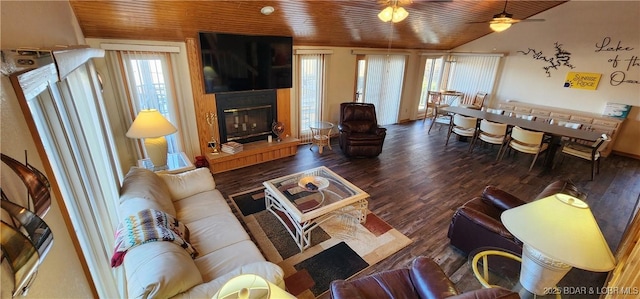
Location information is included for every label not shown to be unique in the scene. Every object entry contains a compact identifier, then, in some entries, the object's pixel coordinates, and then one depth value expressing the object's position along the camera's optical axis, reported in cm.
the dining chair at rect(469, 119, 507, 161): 483
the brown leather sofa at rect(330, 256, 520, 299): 162
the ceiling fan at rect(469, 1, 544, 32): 350
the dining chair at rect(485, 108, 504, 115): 594
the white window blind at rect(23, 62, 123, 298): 138
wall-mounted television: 393
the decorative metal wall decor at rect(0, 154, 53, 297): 54
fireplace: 446
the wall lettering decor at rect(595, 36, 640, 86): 511
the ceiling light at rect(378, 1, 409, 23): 274
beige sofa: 146
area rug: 244
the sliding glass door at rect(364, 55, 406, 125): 643
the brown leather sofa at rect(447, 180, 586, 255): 227
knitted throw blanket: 168
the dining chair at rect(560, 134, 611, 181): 428
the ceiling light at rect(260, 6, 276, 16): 331
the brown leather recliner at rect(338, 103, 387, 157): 493
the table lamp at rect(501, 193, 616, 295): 119
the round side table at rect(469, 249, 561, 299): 182
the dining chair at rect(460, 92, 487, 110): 708
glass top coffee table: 274
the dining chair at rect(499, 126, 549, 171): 442
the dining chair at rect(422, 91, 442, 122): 707
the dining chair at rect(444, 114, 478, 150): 526
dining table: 443
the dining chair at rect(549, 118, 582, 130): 504
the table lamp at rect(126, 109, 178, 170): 282
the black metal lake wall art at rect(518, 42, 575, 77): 582
